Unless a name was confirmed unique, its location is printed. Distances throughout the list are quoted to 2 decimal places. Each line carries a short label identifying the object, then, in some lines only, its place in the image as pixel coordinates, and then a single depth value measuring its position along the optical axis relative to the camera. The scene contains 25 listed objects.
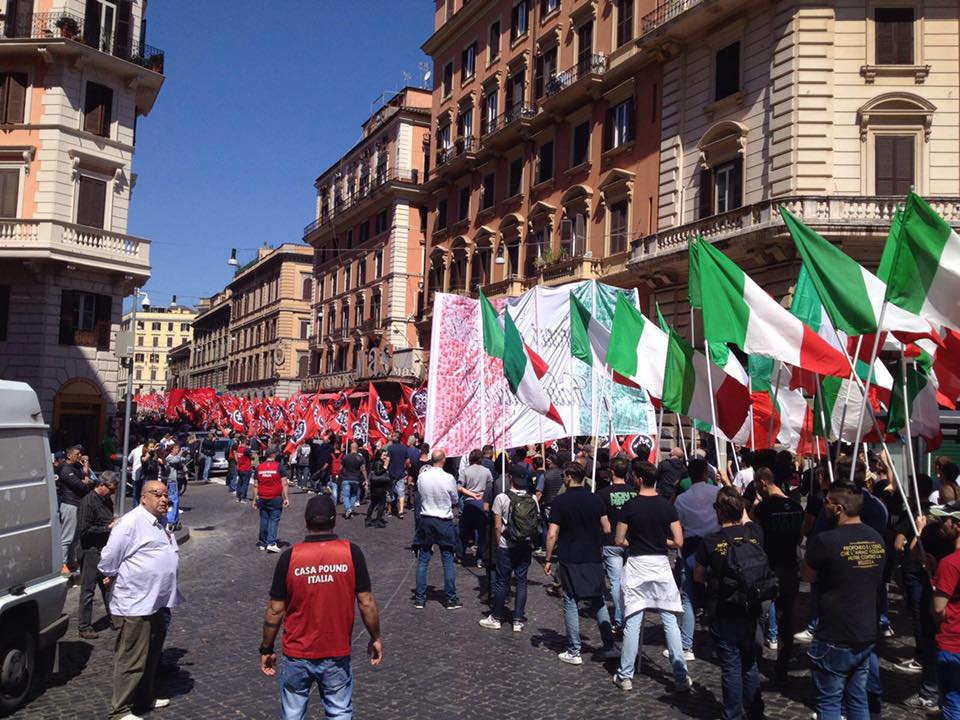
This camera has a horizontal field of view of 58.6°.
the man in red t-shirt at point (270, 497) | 13.45
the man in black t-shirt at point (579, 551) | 7.66
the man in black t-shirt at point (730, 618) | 5.87
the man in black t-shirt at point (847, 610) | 5.16
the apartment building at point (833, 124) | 20.39
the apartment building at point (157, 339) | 121.38
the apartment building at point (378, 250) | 45.53
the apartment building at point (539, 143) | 27.50
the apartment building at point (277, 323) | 64.69
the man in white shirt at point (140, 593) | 5.95
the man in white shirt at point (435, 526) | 9.78
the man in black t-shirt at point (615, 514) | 8.15
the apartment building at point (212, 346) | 83.81
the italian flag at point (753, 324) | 8.66
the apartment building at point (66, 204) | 26.80
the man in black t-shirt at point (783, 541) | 7.21
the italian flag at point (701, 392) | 10.95
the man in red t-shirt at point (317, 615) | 4.75
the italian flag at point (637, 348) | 11.69
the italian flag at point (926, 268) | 6.95
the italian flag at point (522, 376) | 11.45
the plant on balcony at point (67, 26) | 27.09
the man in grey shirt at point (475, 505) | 11.69
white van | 6.18
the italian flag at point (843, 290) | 7.57
